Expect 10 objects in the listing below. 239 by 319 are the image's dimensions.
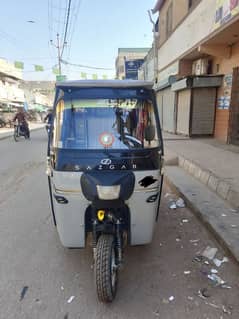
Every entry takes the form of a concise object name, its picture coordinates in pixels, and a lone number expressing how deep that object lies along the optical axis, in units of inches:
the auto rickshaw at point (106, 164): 93.7
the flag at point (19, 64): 894.6
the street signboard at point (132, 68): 1300.3
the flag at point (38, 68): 1012.6
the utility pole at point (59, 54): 1250.9
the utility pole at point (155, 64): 748.9
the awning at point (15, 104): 1286.3
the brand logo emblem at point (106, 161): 94.3
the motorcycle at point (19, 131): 607.2
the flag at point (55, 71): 1071.0
